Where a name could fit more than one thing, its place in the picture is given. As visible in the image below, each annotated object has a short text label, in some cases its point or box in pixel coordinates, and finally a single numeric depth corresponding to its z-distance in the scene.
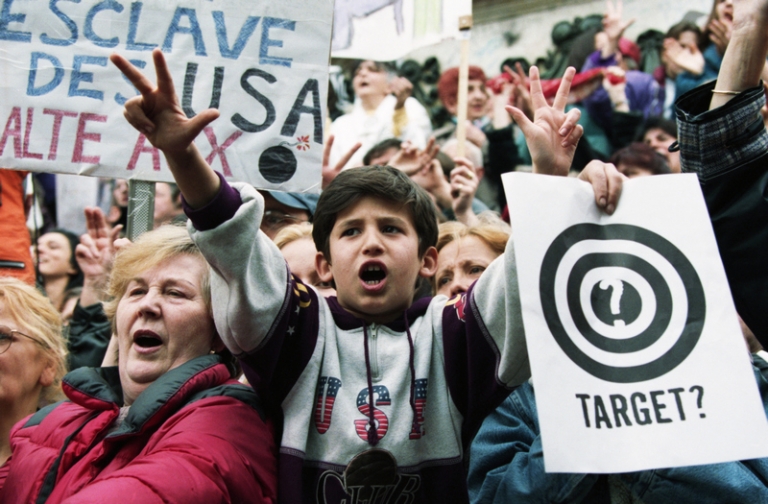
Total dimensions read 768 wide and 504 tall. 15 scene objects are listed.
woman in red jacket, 1.74
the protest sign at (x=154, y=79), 3.07
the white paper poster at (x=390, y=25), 4.24
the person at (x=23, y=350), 2.70
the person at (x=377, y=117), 5.95
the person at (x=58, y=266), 4.68
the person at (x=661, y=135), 4.98
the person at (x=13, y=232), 3.61
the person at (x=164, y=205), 5.20
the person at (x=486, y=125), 6.21
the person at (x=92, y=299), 3.46
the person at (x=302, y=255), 3.00
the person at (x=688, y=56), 6.30
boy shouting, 1.84
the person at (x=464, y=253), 3.13
